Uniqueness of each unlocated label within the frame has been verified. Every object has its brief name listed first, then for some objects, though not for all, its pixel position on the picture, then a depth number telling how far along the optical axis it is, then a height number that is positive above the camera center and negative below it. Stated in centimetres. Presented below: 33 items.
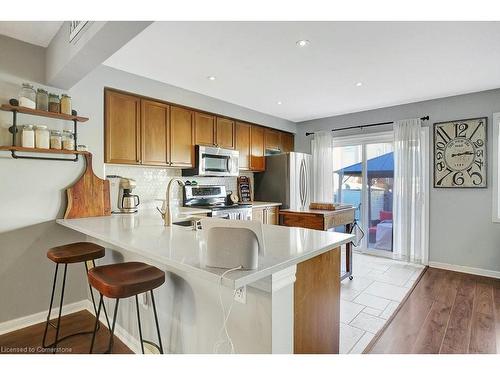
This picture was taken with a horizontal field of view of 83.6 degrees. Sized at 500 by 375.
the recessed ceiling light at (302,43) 230 +119
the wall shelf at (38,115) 218 +48
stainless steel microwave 368 +33
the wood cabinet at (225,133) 402 +78
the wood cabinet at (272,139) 490 +83
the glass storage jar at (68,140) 245 +41
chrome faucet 205 -20
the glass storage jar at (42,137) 229 +41
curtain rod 403 +99
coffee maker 297 -11
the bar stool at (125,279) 139 -49
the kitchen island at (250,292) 121 -55
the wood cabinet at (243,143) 436 +68
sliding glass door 454 +4
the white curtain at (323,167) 500 +34
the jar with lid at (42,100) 237 +74
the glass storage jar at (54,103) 241 +72
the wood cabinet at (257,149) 460 +61
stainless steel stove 367 -23
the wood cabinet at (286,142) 529 +85
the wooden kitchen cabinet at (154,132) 313 +62
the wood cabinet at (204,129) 371 +78
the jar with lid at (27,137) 222 +40
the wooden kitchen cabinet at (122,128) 283 +61
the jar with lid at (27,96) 223 +74
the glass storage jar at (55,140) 239 +40
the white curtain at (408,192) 407 -10
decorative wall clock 363 +43
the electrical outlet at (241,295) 129 -51
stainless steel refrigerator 459 +8
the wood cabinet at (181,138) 342 +61
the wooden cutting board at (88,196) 253 -10
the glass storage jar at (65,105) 245 +72
